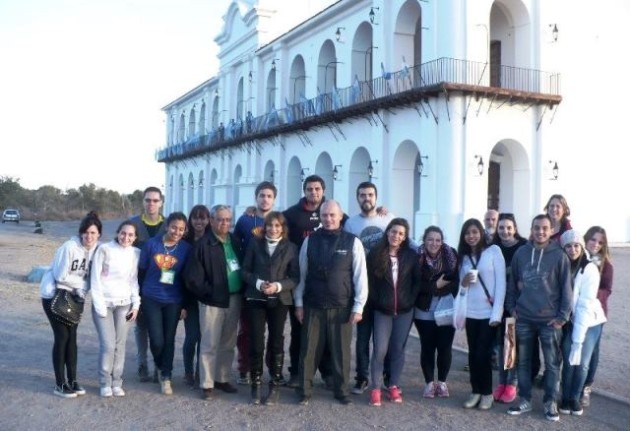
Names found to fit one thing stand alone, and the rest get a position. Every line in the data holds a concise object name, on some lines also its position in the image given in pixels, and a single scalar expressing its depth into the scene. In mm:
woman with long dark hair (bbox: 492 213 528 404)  6645
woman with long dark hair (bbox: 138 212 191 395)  6723
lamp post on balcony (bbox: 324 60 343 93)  27297
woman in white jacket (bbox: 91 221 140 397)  6500
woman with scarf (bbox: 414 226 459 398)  6586
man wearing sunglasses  7066
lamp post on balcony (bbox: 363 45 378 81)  24611
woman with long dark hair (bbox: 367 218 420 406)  6480
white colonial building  19516
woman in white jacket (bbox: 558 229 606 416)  6090
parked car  57844
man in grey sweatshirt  6047
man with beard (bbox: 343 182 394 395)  6898
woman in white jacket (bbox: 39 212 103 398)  6492
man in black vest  6363
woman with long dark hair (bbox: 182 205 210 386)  6977
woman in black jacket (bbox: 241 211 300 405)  6402
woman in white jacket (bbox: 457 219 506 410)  6359
